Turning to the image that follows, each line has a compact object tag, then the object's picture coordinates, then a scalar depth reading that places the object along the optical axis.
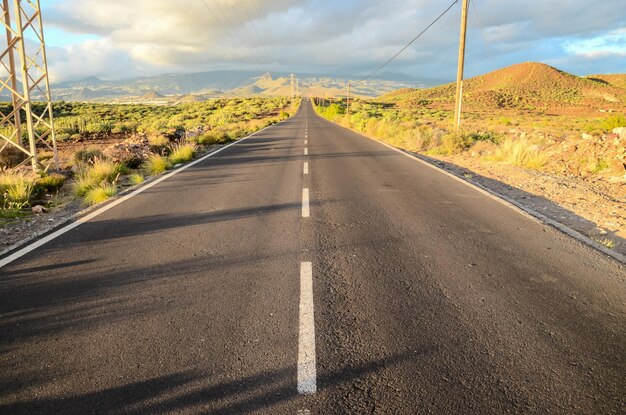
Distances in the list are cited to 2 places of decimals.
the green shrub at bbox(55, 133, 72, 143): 22.30
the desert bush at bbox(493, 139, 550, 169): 12.60
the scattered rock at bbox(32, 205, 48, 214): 7.53
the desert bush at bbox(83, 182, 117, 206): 8.19
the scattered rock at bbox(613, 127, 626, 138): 12.07
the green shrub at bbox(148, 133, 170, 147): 17.19
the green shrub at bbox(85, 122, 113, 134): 28.37
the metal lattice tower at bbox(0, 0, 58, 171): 10.12
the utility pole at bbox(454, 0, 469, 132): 18.44
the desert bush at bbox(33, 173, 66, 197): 9.12
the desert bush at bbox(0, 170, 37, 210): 7.62
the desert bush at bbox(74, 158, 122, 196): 9.15
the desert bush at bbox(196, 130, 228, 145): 20.05
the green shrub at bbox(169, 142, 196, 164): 13.74
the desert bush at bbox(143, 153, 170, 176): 11.88
